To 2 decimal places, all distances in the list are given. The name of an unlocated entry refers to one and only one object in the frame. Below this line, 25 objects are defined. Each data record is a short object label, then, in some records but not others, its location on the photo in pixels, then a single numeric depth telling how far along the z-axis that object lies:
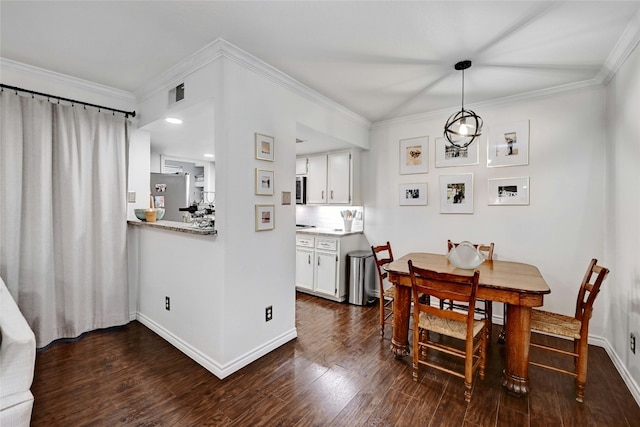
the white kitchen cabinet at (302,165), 4.73
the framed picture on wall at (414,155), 3.86
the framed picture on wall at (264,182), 2.49
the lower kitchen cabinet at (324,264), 4.02
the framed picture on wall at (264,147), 2.49
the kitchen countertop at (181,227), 2.31
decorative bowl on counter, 3.16
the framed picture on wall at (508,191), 3.22
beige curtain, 2.48
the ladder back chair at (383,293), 3.01
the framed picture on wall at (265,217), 2.51
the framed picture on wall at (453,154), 3.52
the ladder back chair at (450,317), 2.02
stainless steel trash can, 3.92
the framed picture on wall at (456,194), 3.55
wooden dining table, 2.07
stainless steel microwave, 4.76
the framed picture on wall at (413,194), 3.88
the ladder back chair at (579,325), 2.02
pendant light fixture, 2.50
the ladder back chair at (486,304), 2.69
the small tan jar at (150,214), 3.16
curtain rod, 2.42
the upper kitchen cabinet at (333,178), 4.26
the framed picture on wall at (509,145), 3.22
